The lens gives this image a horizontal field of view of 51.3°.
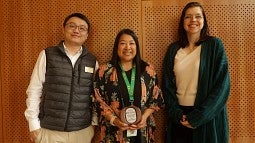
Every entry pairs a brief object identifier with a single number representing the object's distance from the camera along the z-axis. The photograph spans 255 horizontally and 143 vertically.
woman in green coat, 2.29
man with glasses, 2.38
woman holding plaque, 2.34
